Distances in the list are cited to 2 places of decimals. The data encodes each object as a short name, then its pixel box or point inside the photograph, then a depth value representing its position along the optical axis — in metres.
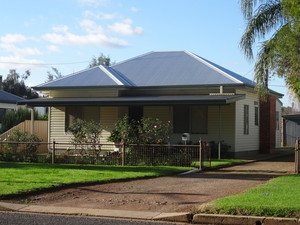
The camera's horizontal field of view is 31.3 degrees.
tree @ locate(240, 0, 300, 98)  16.02
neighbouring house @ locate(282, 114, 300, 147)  38.66
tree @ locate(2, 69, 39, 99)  67.88
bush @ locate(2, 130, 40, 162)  21.05
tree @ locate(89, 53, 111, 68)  74.06
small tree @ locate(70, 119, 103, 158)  21.73
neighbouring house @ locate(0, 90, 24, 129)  43.00
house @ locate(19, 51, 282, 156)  24.58
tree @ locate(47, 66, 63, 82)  74.97
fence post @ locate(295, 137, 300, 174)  16.83
